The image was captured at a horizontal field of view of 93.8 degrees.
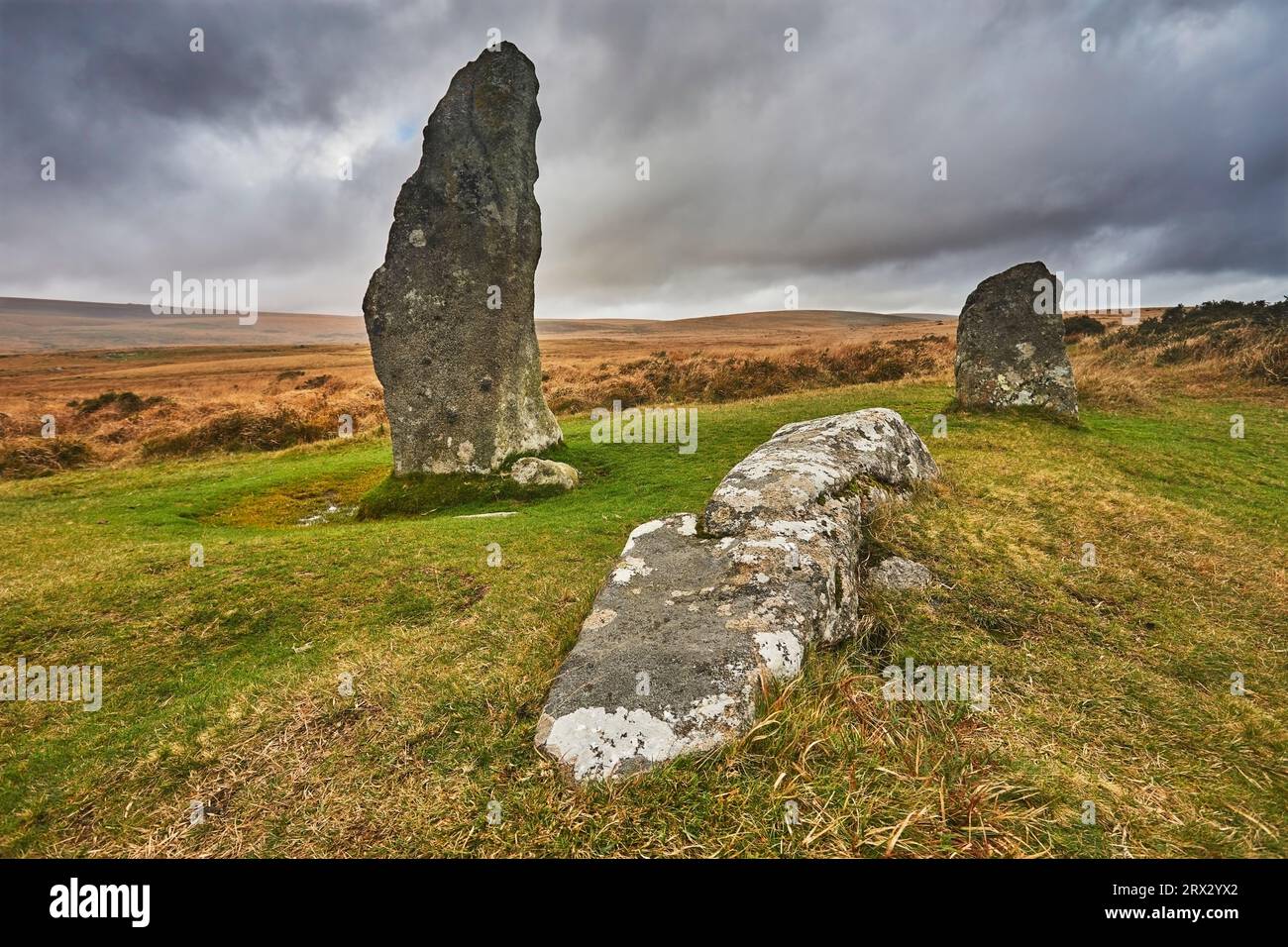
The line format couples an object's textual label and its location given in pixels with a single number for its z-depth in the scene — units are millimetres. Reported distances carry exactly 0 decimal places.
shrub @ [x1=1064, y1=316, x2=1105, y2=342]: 37012
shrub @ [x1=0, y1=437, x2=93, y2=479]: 16828
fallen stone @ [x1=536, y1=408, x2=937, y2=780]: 3719
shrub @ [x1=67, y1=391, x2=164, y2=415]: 29323
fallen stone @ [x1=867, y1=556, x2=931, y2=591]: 6211
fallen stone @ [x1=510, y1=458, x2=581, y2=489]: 11938
